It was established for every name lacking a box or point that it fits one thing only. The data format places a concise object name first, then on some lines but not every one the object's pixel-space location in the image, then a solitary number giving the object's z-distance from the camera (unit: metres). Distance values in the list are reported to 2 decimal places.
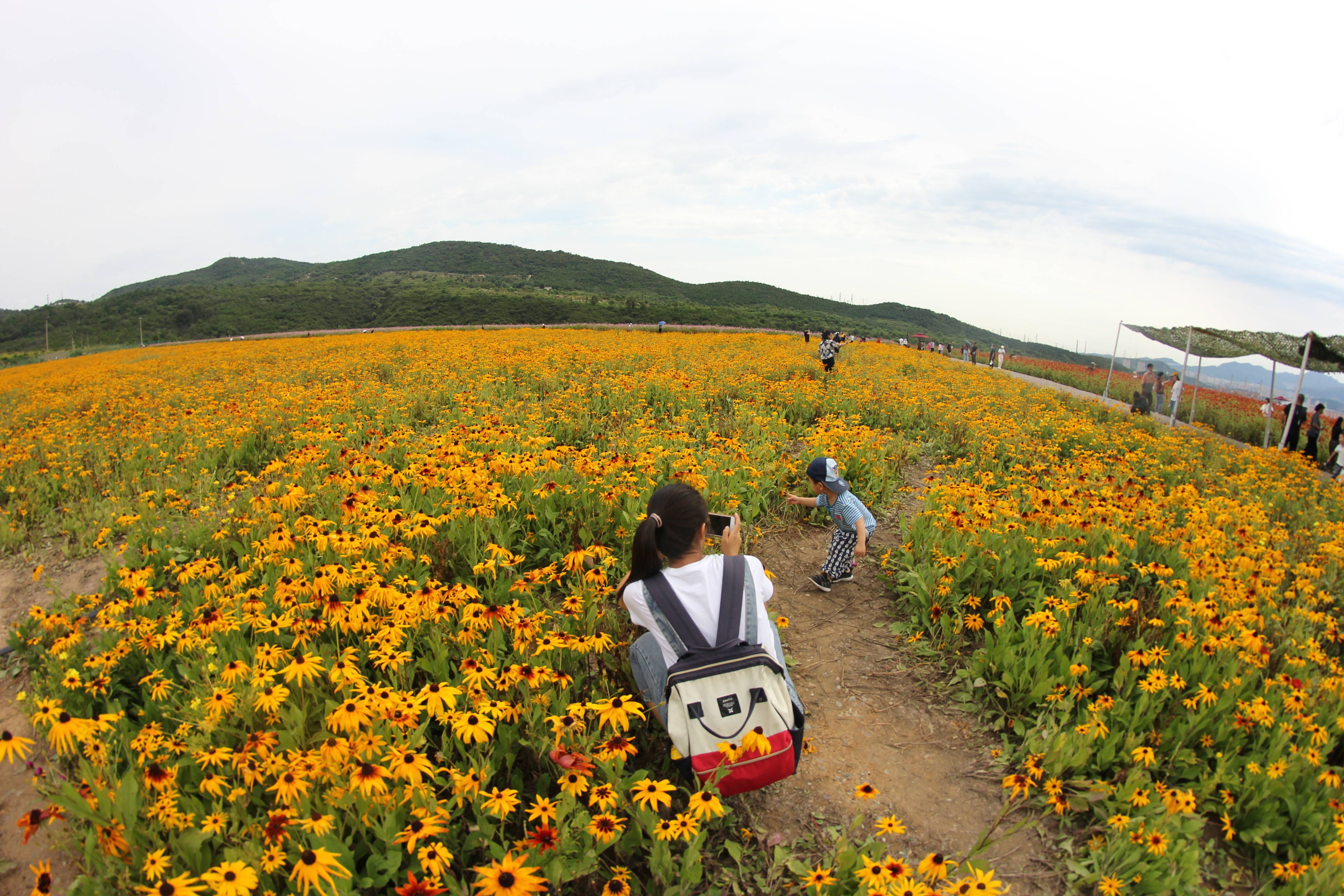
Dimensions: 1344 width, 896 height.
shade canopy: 11.77
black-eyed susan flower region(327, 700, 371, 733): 2.31
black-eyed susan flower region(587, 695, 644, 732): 2.45
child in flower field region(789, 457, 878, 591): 4.93
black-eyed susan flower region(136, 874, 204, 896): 1.73
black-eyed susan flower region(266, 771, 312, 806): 2.18
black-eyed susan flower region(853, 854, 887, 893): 2.05
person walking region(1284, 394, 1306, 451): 11.81
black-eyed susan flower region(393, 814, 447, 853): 2.12
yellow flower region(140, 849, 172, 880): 2.04
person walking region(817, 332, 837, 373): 14.16
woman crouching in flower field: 2.66
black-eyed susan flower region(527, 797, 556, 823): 2.37
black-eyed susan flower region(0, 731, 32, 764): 1.96
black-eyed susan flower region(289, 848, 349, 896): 1.80
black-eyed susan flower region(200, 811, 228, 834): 2.20
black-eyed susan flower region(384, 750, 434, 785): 2.17
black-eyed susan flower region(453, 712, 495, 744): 2.36
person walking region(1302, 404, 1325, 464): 11.84
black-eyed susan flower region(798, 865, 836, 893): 2.23
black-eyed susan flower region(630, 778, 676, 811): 2.27
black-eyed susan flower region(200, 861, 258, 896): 1.78
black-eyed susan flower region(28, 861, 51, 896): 1.95
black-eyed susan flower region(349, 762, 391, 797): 2.12
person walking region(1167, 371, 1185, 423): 14.43
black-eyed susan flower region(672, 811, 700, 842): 2.32
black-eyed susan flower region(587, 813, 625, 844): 2.28
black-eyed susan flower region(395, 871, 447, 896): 1.84
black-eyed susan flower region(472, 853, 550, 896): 1.84
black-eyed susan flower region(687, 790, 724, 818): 2.21
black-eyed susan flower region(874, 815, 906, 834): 2.30
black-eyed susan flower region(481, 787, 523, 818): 2.23
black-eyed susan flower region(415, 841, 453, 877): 1.99
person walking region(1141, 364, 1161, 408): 15.54
